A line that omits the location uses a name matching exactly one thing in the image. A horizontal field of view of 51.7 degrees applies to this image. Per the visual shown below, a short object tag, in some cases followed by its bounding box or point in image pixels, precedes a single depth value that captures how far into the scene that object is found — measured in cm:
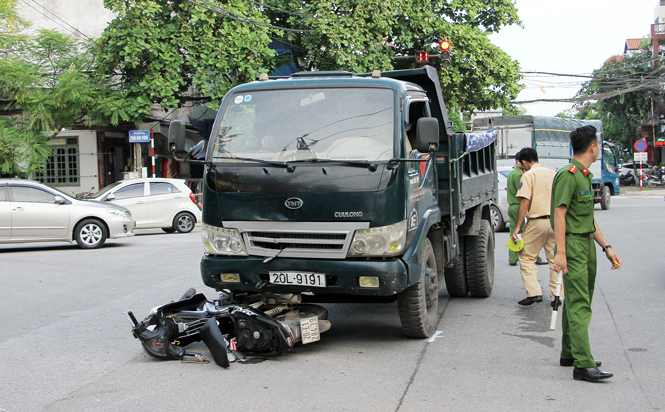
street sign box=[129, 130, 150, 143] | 2220
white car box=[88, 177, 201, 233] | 1822
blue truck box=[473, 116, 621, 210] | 2416
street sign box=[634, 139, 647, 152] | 3681
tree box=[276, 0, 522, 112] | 2367
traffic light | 1758
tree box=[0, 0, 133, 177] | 1977
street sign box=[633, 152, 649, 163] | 3821
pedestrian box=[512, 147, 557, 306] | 786
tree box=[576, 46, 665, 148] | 4312
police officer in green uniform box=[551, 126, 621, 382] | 495
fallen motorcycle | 548
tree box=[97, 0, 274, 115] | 2108
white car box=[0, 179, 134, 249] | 1402
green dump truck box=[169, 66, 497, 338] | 555
